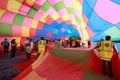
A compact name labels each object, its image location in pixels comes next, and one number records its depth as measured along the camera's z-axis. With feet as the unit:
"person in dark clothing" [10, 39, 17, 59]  17.00
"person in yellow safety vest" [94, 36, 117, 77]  7.12
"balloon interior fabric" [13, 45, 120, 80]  7.24
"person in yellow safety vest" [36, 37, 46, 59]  13.55
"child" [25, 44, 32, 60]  16.07
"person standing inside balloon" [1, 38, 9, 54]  19.52
